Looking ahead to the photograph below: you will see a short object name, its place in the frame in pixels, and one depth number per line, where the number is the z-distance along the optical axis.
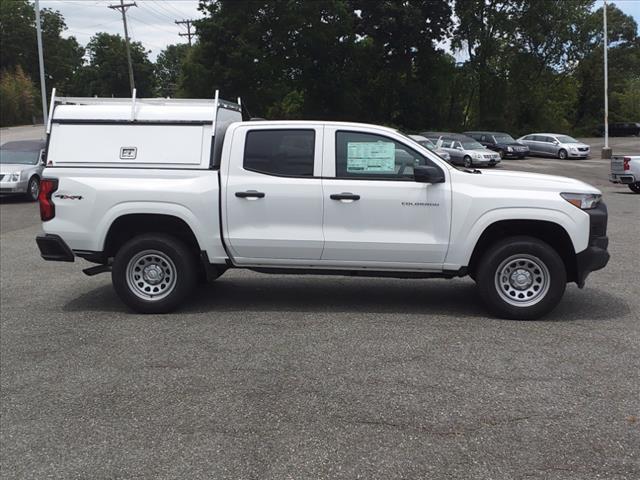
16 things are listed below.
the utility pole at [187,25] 71.84
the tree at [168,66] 119.86
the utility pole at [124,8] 56.19
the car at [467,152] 31.55
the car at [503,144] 39.41
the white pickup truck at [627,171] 19.17
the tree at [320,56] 46.88
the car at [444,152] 32.06
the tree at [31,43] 89.94
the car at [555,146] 39.34
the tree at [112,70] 86.50
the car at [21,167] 17.89
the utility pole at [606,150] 38.92
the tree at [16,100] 66.12
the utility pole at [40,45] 30.23
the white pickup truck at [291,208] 6.12
